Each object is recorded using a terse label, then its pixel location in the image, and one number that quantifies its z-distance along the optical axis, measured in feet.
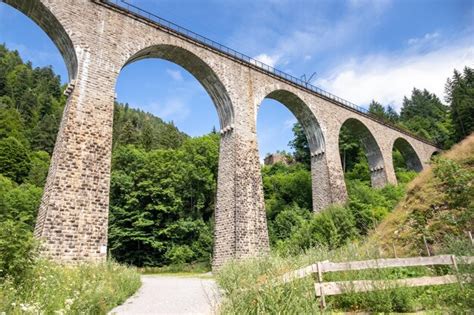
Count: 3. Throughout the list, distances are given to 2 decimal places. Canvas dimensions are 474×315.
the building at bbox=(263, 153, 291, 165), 169.82
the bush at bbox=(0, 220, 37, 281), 17.90
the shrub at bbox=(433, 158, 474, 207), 30.17
